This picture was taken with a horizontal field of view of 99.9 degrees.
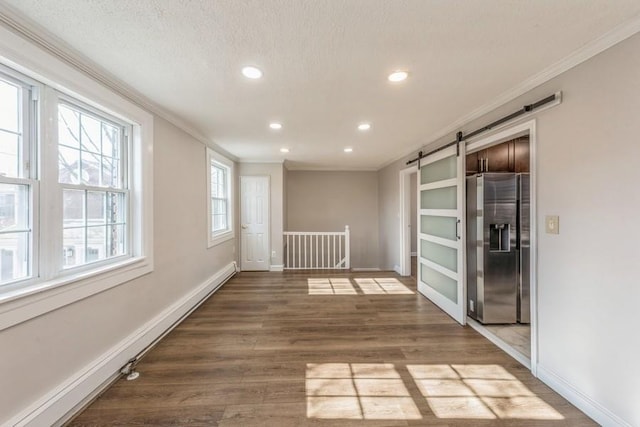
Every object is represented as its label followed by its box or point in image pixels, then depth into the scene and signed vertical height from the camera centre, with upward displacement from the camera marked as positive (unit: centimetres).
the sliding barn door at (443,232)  315 -26
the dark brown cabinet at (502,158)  320 +66
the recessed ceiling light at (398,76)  201 +105
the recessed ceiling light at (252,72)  196 +105
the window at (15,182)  149 +18
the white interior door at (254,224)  568 -23
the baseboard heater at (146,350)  213 -125
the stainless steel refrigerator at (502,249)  304 -42
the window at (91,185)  189 +23
